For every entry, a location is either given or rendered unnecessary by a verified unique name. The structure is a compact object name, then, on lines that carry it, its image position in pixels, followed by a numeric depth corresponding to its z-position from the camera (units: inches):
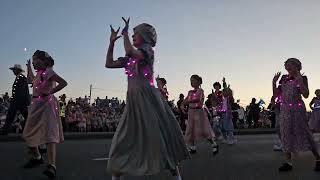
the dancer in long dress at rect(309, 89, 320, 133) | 347.0
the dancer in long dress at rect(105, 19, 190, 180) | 125.5
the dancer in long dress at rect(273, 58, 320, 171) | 189.8
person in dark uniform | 317.0
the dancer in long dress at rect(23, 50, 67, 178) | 174.6
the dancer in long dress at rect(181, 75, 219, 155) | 266.7
